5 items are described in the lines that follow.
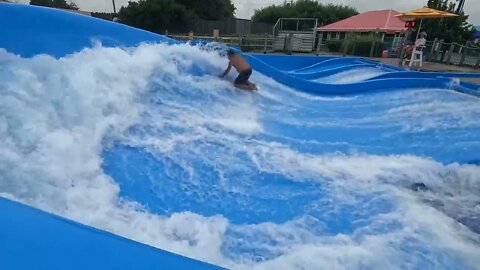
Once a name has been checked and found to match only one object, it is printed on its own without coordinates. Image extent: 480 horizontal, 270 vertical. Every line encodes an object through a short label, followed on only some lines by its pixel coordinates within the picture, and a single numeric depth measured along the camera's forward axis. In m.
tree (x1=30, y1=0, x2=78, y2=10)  36.91
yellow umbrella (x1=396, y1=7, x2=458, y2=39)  9.05
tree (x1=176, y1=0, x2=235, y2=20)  30.31
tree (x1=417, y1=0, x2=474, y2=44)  14.09
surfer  5.86
